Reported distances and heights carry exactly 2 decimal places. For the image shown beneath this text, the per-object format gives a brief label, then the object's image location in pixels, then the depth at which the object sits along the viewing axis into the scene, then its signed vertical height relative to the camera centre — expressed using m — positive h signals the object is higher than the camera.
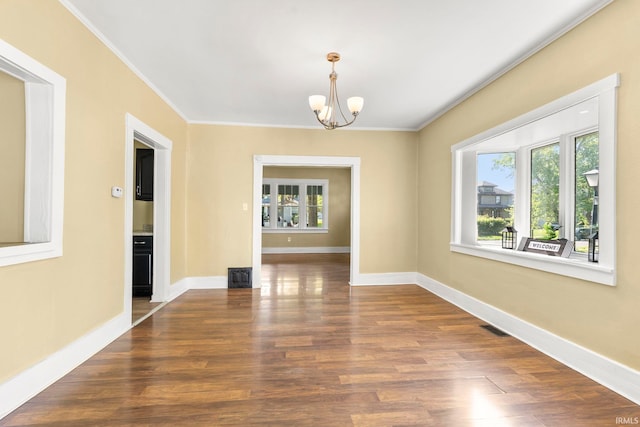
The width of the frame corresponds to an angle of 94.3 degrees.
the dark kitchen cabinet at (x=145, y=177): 4.18 +0.52
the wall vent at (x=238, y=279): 4.73 -1.03
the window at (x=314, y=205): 9.09 +0.31
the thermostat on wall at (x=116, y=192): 2.75 +0.21
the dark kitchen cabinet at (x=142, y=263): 4.00 -0.67
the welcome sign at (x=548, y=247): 2.86 -0.30
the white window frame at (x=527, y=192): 2.04 +0.26
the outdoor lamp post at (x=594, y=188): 2.88 +0.29
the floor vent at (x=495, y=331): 2.94 -1.16
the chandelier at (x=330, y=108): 2.74 +1.05
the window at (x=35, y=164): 1.96 +0.33
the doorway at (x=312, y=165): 4.84 +0.39
